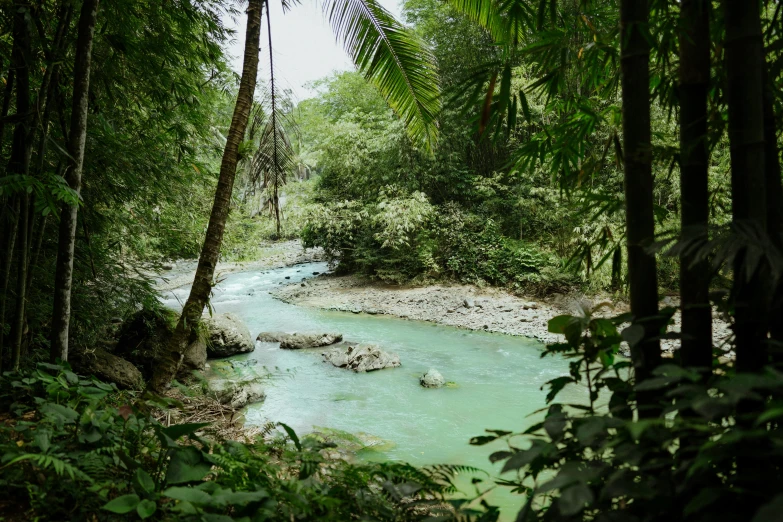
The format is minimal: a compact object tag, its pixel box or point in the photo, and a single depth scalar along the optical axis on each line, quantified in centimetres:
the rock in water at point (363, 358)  671
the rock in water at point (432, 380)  603
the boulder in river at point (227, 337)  720
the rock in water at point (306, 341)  787
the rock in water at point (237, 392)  483
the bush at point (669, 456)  69
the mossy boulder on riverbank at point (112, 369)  450
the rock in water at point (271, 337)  821
